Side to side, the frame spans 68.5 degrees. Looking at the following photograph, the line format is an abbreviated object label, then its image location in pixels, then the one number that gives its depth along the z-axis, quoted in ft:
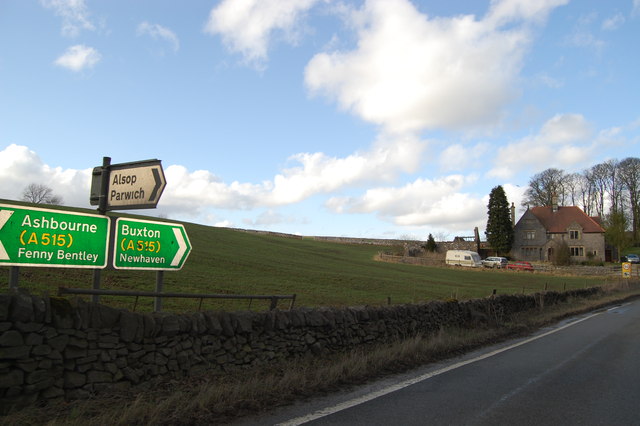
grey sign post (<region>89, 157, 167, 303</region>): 20.90
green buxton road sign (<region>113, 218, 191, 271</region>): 20.98
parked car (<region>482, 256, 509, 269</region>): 194.83
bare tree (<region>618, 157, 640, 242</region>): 262.26
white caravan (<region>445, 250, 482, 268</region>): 189.78
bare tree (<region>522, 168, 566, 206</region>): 273.33
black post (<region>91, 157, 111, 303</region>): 21.90
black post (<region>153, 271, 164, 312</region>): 21.99
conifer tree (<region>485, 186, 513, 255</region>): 232.32
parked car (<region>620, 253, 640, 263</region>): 224.33
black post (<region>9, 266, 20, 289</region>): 17.54
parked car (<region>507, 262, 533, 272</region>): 178.67
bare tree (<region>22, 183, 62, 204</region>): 214.87
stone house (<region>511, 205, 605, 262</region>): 231.91
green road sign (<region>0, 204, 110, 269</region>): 17.74
